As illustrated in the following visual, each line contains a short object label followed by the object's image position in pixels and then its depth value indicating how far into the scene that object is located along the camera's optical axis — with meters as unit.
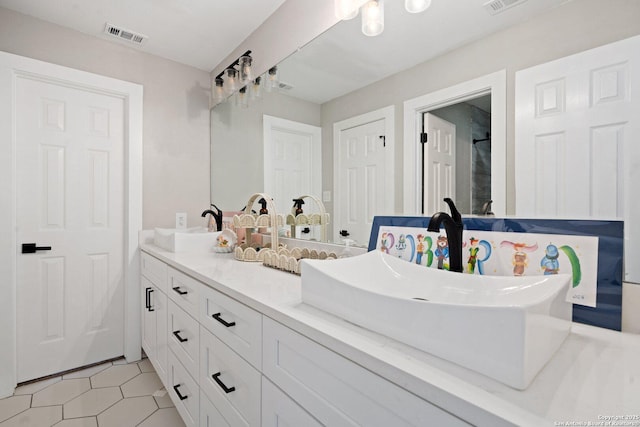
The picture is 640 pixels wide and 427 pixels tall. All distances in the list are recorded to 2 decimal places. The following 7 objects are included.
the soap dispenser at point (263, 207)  1.93
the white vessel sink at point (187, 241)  1.91
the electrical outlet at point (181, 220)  2.52
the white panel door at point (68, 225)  1.99
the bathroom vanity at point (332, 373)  0.46
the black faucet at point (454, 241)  0.91
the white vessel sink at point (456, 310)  0.49
